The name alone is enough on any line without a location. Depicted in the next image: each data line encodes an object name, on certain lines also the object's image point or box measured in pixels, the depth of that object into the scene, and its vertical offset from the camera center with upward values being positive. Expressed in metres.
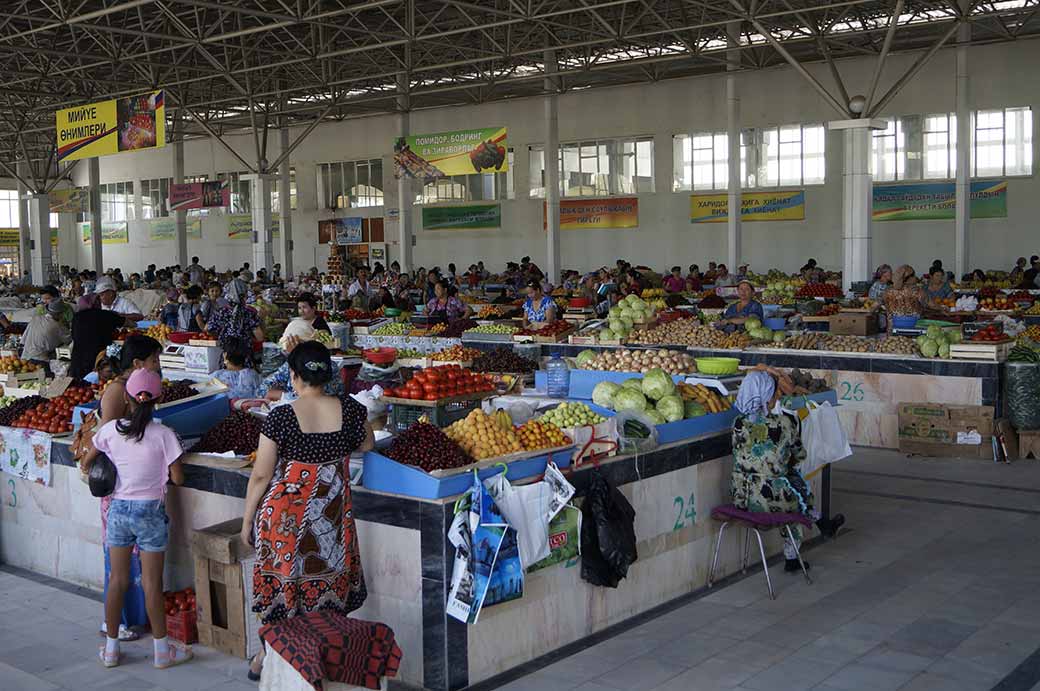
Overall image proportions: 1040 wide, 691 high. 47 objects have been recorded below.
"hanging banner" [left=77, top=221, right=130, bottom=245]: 44.88 +2.11
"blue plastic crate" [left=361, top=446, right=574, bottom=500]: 4.58 -0.88
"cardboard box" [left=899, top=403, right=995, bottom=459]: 9.82 -1.51
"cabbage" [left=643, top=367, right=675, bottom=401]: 6.43 -0.68
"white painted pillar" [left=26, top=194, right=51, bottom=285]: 33.25 +1.53
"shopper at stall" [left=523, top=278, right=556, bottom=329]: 12.83 -0.42
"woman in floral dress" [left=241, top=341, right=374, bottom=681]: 4.31 -0.88
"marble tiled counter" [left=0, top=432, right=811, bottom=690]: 4.59 -1.42
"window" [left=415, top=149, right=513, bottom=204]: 32.66 +2.72
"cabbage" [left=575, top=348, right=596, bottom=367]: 8.44 -0.66
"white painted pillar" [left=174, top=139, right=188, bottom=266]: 35.22 +2.09
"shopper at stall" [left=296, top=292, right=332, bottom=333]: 11.09 -0.33
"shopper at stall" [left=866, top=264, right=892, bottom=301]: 14.68 -0.26
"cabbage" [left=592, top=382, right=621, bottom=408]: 6.54 -0.73
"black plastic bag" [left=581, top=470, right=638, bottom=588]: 5.16 -1.27
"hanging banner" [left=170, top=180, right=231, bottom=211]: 29.58 +2.35
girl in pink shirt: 4.93 -1.01
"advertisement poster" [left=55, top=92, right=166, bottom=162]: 16.42 +2.47
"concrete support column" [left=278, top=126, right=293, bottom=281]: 31.53 +1.75
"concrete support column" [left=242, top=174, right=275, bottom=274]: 28.69 +1.55
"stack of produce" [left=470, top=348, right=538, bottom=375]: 9.28 -0.76
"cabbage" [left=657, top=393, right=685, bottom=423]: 6.17 -0.78
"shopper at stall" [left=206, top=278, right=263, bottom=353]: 11.37 -0.46
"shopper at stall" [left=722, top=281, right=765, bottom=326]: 12.26 -0.42
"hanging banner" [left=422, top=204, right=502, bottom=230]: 32.81 +1.82
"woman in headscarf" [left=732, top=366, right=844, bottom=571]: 5.95 -1.03
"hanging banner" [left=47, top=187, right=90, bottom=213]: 35.59 +2.78
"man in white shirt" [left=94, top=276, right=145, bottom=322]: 12.81 -0.26
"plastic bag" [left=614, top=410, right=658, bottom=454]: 5.64 -0.87
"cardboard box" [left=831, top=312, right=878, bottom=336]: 12.43 -0.65
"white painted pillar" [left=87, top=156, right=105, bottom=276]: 34.31 +2.32
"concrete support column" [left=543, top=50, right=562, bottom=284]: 25.70 +2.22
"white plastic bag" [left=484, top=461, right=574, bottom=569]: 4.78 -1.04
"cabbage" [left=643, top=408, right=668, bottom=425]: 6.00 -0.81
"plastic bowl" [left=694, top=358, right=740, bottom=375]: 8.07 -0.71
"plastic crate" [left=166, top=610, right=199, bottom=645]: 5.26 -1.69
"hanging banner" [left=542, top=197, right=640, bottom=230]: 30.08 +1.70
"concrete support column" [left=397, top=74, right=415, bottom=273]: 28.83 +1.50
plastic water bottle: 7.64 -0.76
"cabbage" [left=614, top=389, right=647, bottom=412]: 6.26 -0.75
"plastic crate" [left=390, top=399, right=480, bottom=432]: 7.40 -0.95
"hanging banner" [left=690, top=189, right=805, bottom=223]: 27.22 +1.63
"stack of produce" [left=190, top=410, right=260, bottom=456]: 5.77 -0.85
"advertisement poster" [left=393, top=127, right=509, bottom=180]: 20.02 +2.38
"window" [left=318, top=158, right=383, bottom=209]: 35.66 +3.18
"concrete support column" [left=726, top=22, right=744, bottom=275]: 23.98 +2.26
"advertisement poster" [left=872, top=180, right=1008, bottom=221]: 24.34 +1.50
